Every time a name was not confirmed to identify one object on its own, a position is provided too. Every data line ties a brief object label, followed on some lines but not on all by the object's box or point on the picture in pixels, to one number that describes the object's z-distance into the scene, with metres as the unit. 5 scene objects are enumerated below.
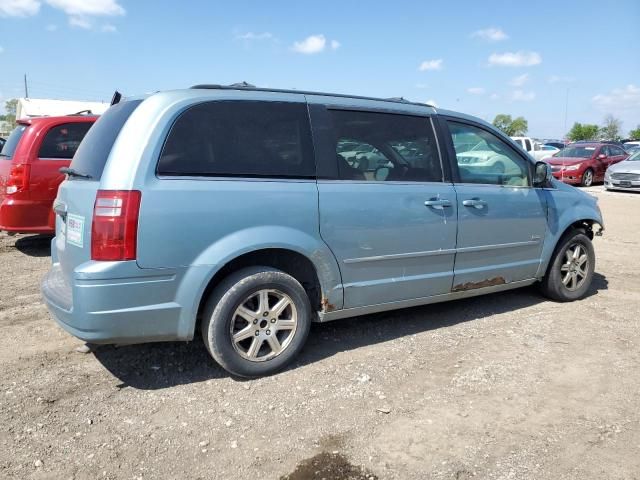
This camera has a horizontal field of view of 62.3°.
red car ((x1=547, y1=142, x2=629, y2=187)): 18.62
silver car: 16.48
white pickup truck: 21.80
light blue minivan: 3.06
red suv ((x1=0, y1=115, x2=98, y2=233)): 6.50
